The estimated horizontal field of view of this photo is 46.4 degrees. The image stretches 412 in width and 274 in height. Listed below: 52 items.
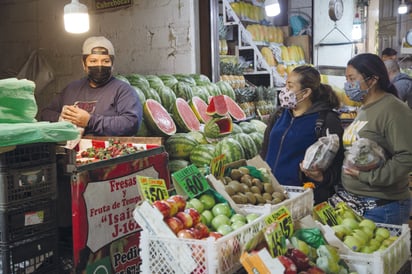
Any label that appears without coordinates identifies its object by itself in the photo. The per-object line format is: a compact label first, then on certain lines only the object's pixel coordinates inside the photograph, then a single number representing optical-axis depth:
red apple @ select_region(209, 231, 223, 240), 1.92
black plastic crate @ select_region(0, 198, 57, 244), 2.15
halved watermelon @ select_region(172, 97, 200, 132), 4.82
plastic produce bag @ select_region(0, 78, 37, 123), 2.22
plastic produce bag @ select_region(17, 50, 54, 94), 7.10
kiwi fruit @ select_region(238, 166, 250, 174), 2.70
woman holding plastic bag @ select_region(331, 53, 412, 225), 2.74
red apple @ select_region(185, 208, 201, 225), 2.00
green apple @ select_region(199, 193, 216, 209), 2.22
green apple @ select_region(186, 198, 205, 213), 2.15
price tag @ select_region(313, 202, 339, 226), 2.38
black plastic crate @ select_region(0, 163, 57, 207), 2.15
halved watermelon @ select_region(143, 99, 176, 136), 4.50
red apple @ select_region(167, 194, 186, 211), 2.04
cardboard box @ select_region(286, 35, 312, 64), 9.48
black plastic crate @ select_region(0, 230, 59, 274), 2.15
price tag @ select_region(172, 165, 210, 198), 2.21
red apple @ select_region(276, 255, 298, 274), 1.75
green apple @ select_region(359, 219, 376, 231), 2.34
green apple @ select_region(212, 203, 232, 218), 2.14
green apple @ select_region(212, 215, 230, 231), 2.06
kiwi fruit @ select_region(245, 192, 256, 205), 2.46
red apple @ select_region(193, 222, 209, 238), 1.95
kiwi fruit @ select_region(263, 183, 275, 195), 2.57
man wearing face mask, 3.62
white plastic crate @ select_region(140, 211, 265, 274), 1.77
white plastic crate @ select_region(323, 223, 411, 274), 1.92
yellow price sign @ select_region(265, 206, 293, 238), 1.96
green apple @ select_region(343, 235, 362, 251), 2.12
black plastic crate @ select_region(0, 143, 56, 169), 2.17
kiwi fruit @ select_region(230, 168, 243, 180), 2.66
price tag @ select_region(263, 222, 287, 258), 1.79
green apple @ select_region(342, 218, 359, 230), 2.33
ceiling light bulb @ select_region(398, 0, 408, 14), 11.61
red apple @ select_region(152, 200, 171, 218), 1.93
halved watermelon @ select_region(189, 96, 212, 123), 5.05
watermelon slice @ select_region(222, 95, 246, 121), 5.46
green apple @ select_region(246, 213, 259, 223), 2.12
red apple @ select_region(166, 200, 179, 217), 1.98
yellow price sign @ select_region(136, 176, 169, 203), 2.06
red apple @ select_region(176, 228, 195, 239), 1.86
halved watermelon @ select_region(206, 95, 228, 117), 4.47
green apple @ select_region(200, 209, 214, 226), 2.11
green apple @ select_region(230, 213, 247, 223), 2.08
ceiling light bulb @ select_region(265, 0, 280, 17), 6.97
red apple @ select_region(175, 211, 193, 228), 1.94
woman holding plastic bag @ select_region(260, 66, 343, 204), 3.15
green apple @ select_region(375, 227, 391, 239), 2.27
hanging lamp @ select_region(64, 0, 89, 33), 4.66
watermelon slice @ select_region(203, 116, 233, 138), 4.63
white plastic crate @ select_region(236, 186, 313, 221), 2.26
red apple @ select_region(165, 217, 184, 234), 1.90
